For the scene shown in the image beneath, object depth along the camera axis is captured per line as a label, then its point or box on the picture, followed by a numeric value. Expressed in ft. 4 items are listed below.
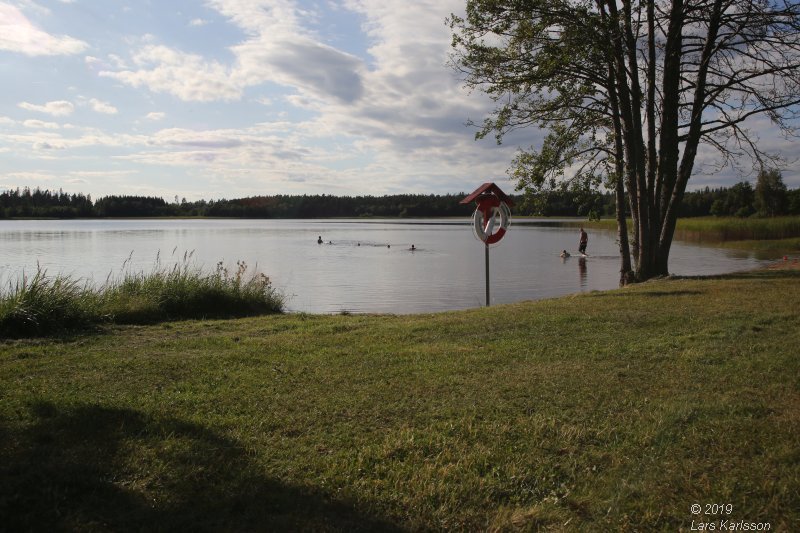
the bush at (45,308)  26.05
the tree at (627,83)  42.47
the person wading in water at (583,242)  98.44
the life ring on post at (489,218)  44.37
